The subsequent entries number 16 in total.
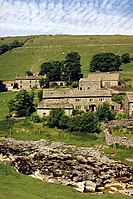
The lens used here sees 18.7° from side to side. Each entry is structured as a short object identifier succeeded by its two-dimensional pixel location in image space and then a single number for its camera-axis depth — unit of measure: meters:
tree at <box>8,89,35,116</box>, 89.19
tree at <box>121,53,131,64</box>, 149.00
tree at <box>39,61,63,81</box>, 122.68
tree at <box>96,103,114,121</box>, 79.95
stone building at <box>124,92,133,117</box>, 83.06
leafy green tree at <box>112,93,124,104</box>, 91.25
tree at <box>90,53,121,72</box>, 132.95
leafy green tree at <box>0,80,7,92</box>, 127.43
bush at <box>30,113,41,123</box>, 82.13
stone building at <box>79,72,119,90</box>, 103.81
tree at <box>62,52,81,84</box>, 121.12
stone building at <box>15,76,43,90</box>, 125.47
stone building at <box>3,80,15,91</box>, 128.25
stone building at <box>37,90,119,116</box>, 89.69
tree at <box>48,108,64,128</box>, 78.06
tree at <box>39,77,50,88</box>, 121.00
